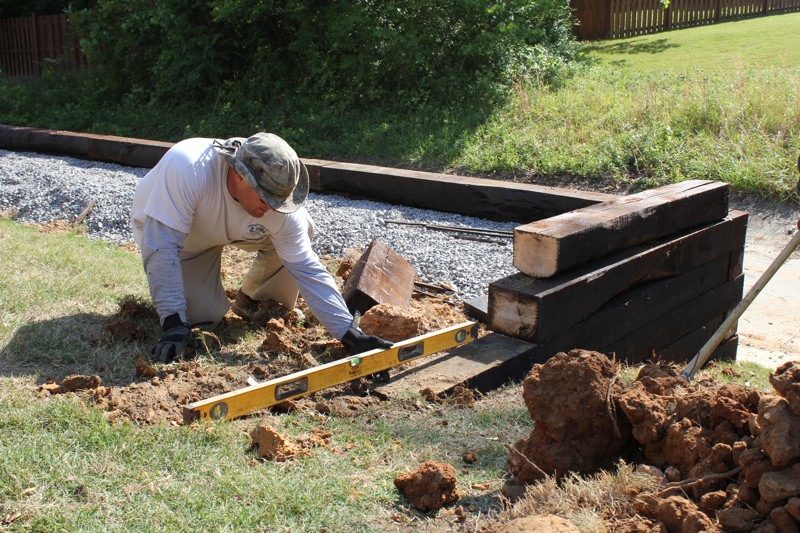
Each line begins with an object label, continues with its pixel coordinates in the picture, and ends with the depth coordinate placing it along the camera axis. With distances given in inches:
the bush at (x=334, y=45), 511.8
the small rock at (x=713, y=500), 101.0
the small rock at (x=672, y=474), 110.0
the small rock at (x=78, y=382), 150.3
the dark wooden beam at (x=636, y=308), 181.0
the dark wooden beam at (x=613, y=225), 173.2
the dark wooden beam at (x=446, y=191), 293.1
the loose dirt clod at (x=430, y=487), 117.4
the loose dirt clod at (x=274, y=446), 130.0
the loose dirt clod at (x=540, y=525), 97.4
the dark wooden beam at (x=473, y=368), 161.9
